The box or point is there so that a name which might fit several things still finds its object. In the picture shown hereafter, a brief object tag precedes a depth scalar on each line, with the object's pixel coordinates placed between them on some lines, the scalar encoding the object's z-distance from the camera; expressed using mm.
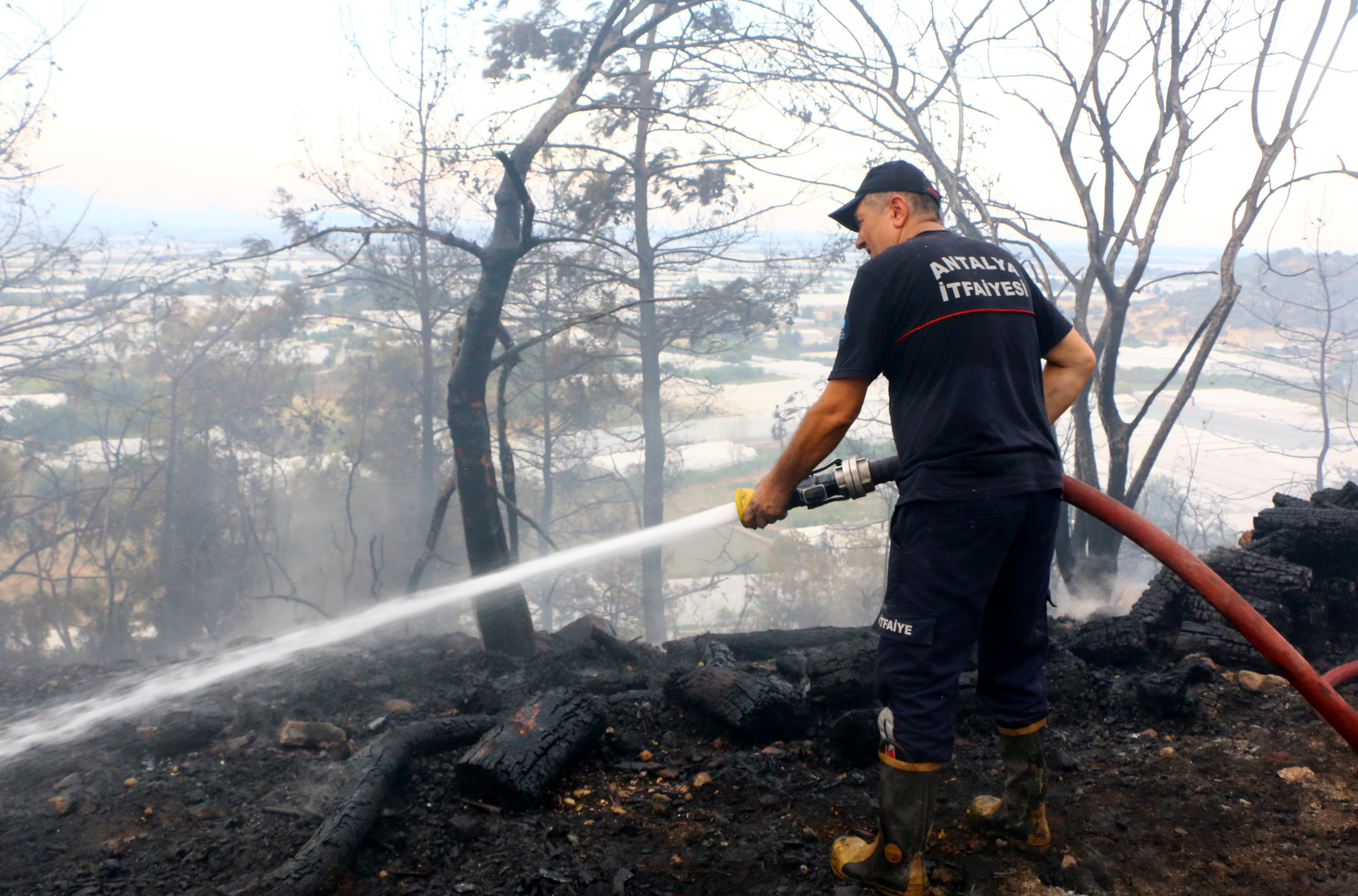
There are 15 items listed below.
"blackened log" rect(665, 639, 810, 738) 3330
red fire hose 2361
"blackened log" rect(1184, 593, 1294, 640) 4031
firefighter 2119
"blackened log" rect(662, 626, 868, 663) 5449
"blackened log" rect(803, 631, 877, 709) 3469
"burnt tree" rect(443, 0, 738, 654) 5672
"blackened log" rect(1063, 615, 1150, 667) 4008
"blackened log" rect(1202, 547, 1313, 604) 4098
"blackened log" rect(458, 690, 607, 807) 2793
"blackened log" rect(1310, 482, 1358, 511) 4887
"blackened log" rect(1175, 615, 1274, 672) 3787
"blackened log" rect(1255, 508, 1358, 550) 4375
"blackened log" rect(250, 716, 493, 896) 2363
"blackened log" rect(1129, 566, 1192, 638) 4242
